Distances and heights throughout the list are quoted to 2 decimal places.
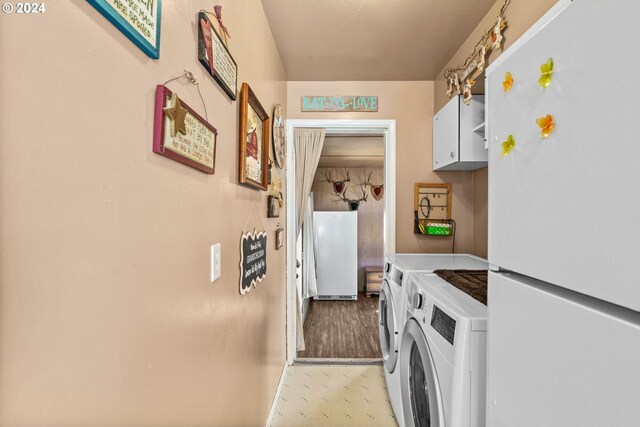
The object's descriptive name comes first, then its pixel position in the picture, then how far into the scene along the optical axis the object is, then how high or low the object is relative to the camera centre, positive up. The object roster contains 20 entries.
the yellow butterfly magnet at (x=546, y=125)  0.54 +0.17
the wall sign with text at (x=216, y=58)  0.90 +0.51
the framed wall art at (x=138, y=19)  0.53 +0.36
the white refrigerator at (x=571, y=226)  0.41 -0.01
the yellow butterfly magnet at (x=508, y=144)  0.66 +0.16
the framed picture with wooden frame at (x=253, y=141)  1.29 +0.36
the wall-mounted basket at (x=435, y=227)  2.51 -0.05
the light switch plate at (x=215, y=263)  1.01 -0.15
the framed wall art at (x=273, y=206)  1.86 +0.07
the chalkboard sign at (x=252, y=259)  1.32 -0.20
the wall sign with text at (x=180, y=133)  0.69 +0.21
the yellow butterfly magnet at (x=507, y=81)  0.67 +0.30
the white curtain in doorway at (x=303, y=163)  2.80 +0.50
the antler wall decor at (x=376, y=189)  5.52 +0.54
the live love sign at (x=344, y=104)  2.62 +0.96
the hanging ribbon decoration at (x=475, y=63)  1.62 +0.96
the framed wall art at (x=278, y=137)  2.00 +0.55
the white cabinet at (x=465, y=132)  1.99 +0.57
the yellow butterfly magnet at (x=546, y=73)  0.54 +0.26
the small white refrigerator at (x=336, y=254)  4.83 -0.55
